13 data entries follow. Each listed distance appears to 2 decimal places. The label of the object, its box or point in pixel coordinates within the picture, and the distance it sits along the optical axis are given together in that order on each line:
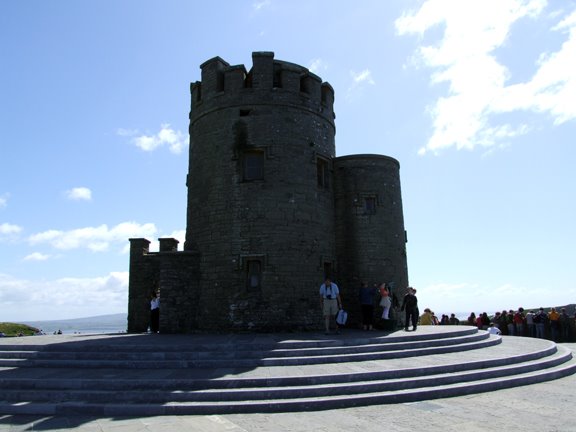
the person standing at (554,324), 18.72
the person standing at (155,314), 16.97
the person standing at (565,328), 18.72
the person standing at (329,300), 13.83
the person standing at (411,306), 15.10
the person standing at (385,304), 15.12
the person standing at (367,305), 15.79
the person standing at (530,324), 19.48
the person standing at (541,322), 18.95
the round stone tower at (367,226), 17.61
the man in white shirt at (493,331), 16.09
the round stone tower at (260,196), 15.08
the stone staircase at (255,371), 7.90
